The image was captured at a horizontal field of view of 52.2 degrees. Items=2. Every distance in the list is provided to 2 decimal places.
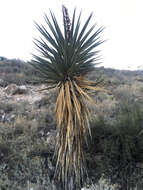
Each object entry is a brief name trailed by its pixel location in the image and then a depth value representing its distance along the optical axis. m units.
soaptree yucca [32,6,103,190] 2.85
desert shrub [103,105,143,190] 3.13
